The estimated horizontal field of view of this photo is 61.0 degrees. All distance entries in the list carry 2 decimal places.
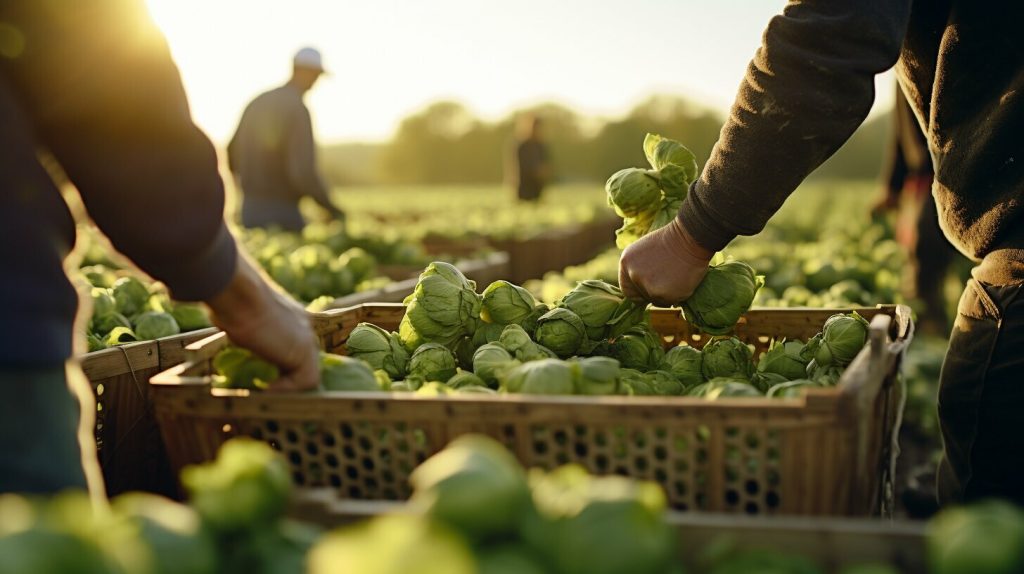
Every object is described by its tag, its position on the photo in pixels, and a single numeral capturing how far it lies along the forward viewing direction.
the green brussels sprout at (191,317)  3.46
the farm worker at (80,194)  1.40
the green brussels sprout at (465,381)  2.21
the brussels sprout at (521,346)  2.38
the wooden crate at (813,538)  1.29
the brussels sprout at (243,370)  1.84
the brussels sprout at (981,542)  1.13
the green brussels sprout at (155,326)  3.21
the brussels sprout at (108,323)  3.31
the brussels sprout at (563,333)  2.52
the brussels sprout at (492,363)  2.26
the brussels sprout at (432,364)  2.43
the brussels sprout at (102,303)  3.35
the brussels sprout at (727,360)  2.42
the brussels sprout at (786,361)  2.46
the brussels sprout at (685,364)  2.45
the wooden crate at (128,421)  2.61
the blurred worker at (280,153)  7.44
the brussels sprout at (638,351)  2.53
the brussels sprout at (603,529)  1.14
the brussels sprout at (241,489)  1.21
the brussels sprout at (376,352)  2.48
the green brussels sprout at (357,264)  5.34
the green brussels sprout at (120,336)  3.05
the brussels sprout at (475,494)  1.14
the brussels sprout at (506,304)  2.66
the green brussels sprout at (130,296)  3.64
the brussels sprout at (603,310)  2.58
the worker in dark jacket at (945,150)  2.05
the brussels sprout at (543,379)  1.92
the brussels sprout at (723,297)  2.49
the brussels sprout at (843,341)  2.31
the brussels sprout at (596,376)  2.00
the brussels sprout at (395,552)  0.99
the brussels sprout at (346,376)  1.89
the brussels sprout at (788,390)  1.97
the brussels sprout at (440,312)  2.60
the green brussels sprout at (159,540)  1.07
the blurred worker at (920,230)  7.54
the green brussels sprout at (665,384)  2.23
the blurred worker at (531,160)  15.33
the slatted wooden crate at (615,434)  1.62
